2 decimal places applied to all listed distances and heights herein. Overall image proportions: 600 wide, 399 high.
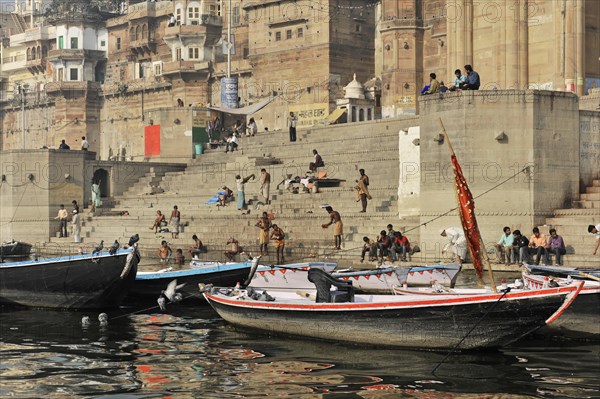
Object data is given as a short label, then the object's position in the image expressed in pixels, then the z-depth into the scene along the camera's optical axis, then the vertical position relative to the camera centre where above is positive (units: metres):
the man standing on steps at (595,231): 23.24 -1.00
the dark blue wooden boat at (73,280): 20.08 -1.74
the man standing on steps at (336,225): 27.06 -0.99
